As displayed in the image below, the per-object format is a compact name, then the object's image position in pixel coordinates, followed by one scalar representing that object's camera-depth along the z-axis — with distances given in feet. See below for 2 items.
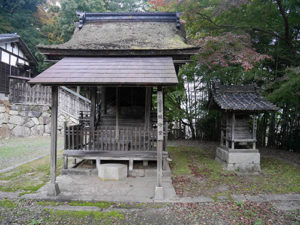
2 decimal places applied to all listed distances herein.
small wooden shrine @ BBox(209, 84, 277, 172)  22.66
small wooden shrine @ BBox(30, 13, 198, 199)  15.57
